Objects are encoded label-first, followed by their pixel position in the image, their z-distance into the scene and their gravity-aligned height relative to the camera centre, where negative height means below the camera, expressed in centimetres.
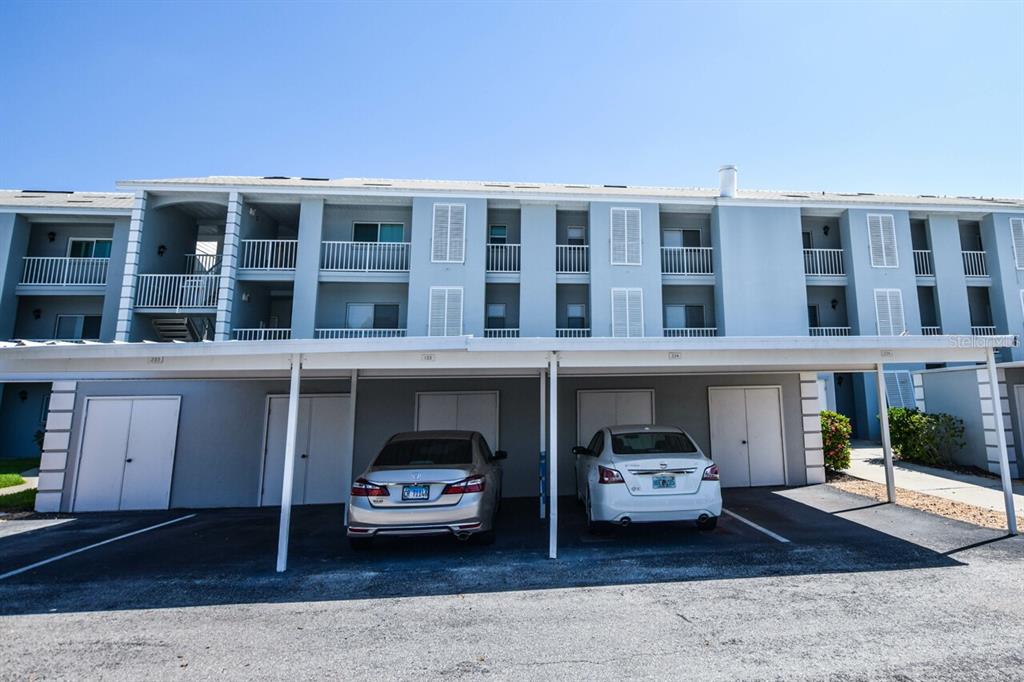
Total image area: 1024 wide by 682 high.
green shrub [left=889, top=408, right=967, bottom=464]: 1229 -67
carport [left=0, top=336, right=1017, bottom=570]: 600 +64
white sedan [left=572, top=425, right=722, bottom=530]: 616 -103
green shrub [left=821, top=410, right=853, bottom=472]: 1188 -84
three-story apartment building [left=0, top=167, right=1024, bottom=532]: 1004 +331
